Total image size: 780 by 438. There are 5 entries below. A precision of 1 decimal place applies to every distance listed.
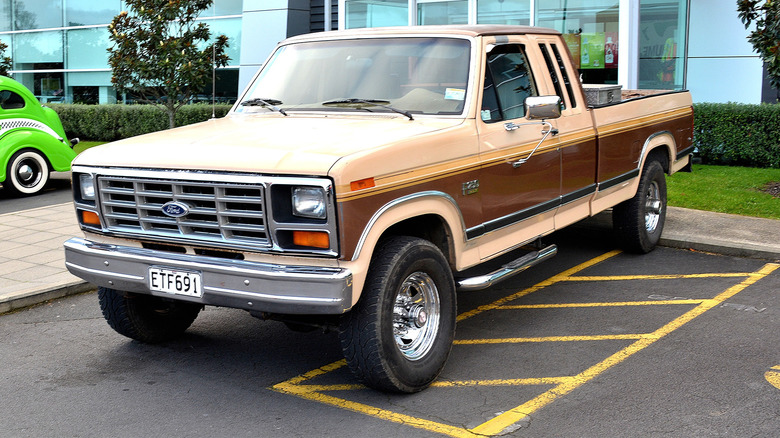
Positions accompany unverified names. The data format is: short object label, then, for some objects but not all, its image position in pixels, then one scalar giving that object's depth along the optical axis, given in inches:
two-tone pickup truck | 179.2
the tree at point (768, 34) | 421.4
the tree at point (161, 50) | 566.3
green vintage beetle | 513.7
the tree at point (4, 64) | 754.3
